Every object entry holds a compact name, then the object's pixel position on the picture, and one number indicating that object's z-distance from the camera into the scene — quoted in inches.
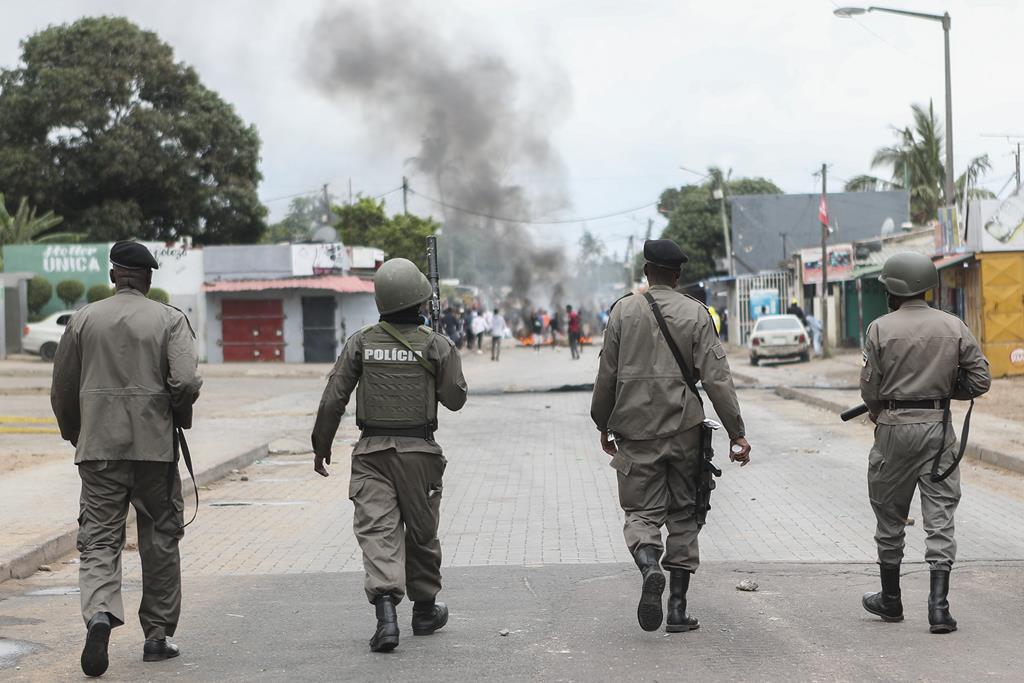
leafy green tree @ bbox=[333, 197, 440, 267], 2362.2
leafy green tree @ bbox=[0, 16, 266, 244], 1985.7
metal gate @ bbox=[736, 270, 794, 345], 2081.1
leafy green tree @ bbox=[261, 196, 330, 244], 4089.6
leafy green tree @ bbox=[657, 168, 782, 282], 2684.5
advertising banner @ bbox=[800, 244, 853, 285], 1769.2
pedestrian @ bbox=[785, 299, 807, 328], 1510.8
